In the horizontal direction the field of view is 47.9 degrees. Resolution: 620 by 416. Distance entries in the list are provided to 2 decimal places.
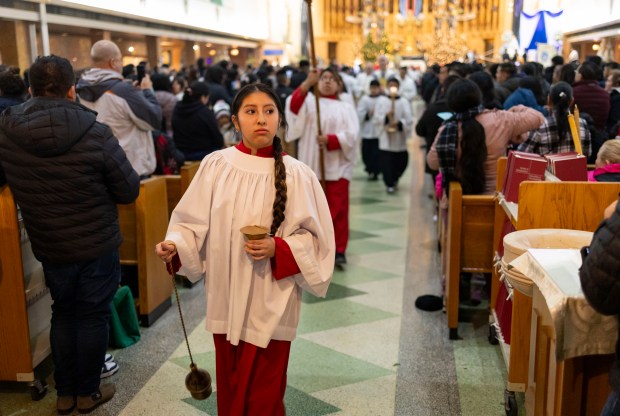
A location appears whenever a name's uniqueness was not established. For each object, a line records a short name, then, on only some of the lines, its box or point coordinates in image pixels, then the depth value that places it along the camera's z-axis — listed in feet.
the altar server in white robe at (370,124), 32.53
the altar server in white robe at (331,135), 19.52
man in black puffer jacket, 10.81
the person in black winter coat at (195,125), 20.29
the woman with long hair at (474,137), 15.49
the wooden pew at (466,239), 14.75
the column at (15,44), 27.02
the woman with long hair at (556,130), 15.44
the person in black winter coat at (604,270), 5.88
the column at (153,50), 48.34
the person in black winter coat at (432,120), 21.22
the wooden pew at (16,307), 11.96
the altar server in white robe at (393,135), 31.07
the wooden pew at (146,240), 15.31
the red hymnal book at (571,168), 11.62
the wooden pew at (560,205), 10.29
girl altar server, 8.84
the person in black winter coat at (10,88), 14.15
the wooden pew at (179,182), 17.62
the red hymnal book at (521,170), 12.12
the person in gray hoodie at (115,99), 16.02
